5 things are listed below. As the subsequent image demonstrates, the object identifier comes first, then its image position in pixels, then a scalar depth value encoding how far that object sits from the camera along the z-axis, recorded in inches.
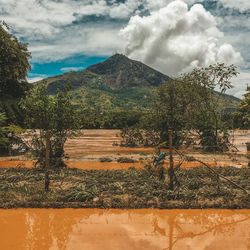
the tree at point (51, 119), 517.0
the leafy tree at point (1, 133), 566.6
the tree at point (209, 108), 863.1
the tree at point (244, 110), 587.1
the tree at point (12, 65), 764.6
